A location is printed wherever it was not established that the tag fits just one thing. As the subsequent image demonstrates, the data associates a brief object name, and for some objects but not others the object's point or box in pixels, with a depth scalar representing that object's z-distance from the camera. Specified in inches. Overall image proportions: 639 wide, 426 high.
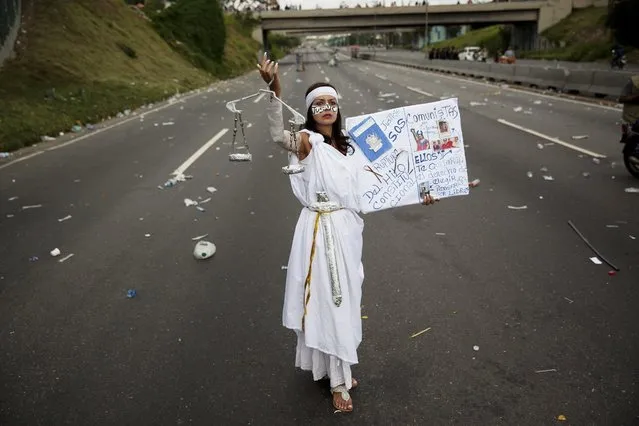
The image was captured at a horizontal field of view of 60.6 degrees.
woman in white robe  127.5
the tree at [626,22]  1560.0
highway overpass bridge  2564.0
